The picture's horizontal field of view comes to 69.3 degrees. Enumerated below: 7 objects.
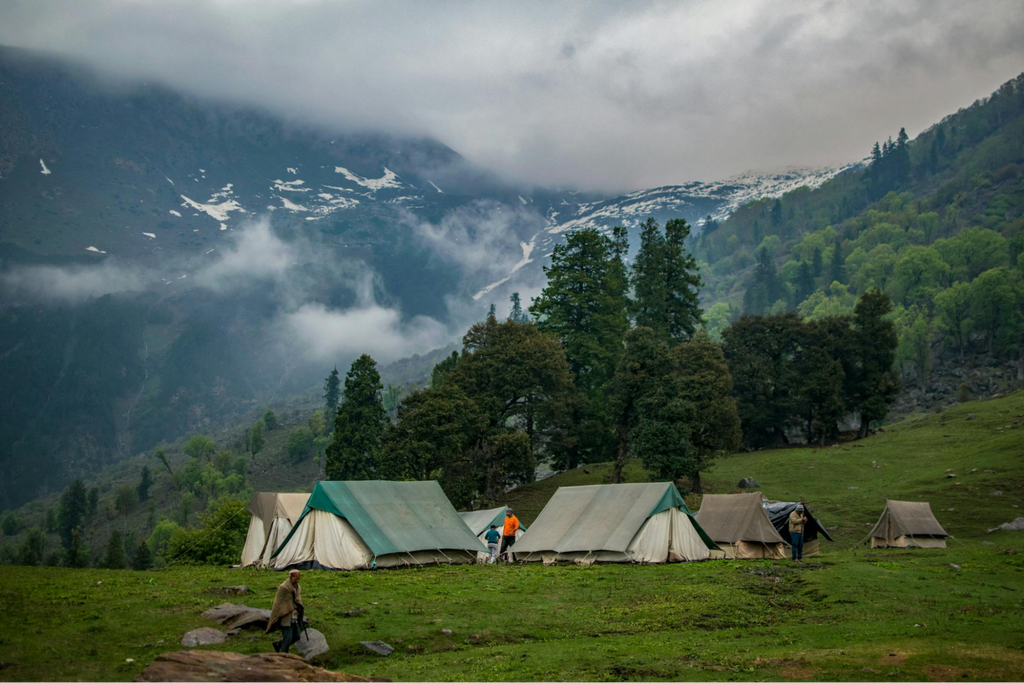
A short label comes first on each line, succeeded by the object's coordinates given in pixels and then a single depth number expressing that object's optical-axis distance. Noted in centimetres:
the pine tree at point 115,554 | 9250
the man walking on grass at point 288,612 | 1587
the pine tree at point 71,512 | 15700
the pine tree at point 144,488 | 19125
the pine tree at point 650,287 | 8494
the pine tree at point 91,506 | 17112
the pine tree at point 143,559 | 9388
